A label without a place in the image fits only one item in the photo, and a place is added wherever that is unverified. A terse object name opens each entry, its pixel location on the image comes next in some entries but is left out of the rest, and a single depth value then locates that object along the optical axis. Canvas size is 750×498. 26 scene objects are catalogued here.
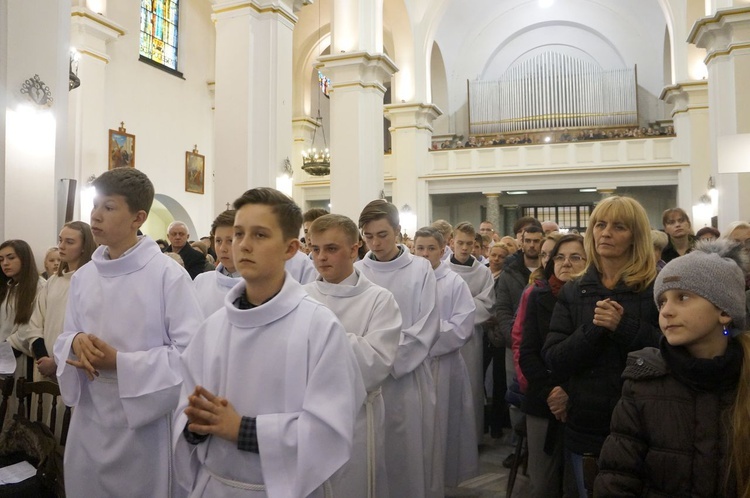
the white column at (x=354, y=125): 12.62
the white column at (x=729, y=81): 10.25
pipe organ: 22.22
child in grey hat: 1.92
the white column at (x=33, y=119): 5.71
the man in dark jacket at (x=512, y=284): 5.16
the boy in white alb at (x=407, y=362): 3.69
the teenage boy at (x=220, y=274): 3.85
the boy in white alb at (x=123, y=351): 2.61
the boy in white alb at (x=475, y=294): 5.63
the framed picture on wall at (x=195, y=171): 18.08
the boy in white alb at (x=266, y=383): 1.90
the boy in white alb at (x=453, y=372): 4.62
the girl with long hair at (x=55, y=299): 4.04
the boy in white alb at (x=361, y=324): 2.97
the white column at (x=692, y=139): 16.92
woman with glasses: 3.22
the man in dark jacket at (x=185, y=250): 6.75
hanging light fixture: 16.70
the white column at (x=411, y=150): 19.14
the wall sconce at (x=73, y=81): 7.18
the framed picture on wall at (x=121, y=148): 15.12
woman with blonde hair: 2.60
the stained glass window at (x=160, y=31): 16.95
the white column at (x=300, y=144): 21.22
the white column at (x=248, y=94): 9.07
